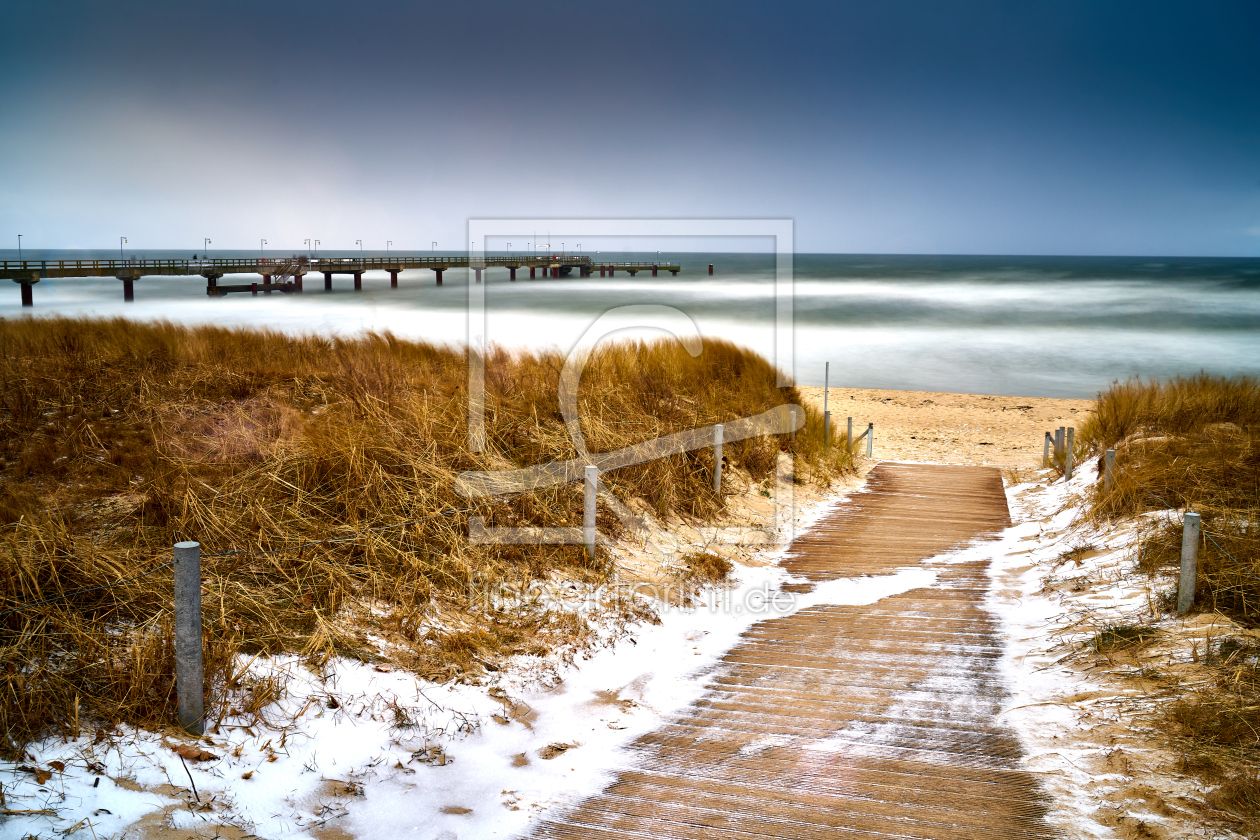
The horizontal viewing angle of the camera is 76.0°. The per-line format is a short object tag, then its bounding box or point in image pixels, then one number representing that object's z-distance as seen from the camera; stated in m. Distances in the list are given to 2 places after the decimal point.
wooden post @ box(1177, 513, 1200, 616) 5.18
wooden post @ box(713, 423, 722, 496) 9.56
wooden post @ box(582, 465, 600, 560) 6.91
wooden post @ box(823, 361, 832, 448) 14.12
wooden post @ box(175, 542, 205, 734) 3.68
